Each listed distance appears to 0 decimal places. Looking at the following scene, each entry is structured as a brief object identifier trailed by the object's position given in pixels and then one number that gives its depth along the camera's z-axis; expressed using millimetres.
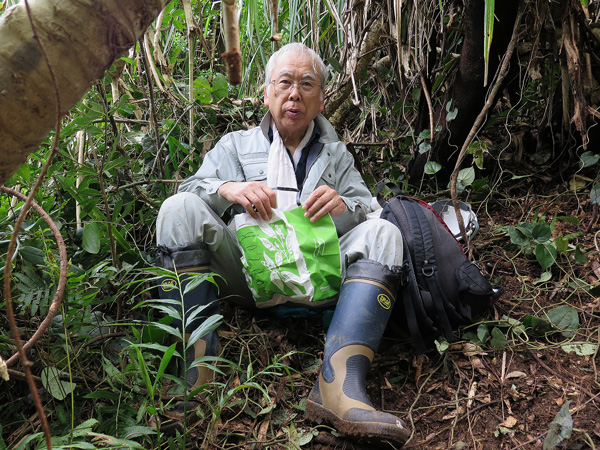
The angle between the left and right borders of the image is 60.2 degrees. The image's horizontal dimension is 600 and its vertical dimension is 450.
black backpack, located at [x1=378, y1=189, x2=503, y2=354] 1908
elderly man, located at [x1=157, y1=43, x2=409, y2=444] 1658
